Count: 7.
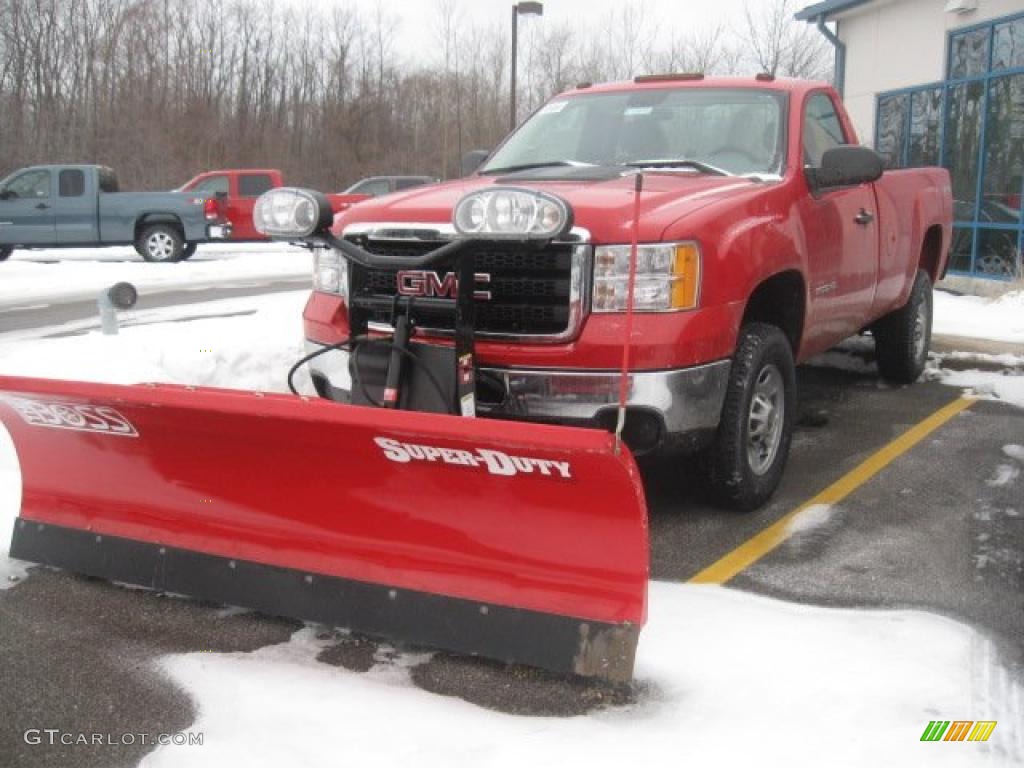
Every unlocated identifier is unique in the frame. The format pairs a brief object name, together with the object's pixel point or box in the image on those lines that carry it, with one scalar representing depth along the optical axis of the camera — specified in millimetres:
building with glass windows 13219
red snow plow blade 3049
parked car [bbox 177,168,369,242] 21188
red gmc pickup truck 3865
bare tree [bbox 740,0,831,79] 33594
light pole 24969
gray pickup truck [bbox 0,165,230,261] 19406
